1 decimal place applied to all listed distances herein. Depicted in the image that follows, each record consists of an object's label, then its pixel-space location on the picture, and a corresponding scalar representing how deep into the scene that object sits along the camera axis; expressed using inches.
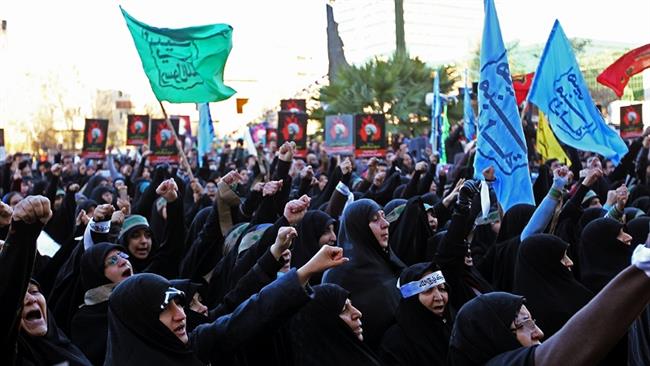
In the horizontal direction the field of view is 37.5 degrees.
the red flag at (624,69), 407.5
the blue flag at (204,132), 544.1
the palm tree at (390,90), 1051.9
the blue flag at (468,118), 578.8
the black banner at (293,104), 733.9
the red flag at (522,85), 640.5
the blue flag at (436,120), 548.5
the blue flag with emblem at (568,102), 319.9
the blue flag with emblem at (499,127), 278.4
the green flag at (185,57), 360.2
